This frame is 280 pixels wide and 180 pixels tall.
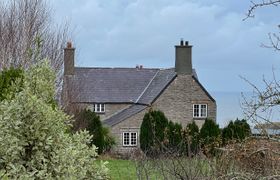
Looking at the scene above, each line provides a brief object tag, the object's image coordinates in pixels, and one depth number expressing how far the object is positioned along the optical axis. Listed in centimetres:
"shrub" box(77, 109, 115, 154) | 3030
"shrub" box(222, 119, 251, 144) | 2545
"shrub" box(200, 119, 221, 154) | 3269
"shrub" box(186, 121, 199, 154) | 3219
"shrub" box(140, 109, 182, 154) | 3106
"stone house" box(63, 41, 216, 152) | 3772
